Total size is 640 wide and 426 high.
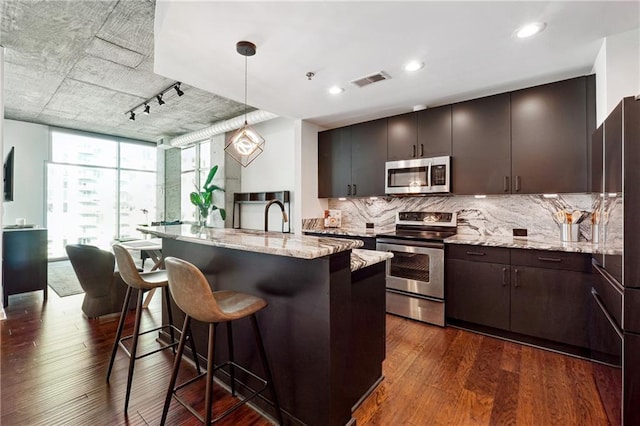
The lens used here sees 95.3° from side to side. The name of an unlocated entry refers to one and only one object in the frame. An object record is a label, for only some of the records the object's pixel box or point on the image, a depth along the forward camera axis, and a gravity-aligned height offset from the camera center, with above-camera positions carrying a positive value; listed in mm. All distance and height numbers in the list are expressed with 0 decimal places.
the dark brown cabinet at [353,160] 3916 +748
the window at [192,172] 6563 +929
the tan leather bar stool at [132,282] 1915 -502
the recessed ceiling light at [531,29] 1980 +1276
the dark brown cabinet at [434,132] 3359 +956
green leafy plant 5552 +262
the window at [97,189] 6395 +547
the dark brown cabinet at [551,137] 2625 +714
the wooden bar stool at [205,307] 1394 -503
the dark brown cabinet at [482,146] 3012 +720
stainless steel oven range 3094 -650
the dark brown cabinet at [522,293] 2441 -746
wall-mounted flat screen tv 3902 +474
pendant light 2754 +673
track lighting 3936 +1742
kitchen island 1529 -614
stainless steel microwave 3334 +444
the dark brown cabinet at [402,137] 3594 +952
